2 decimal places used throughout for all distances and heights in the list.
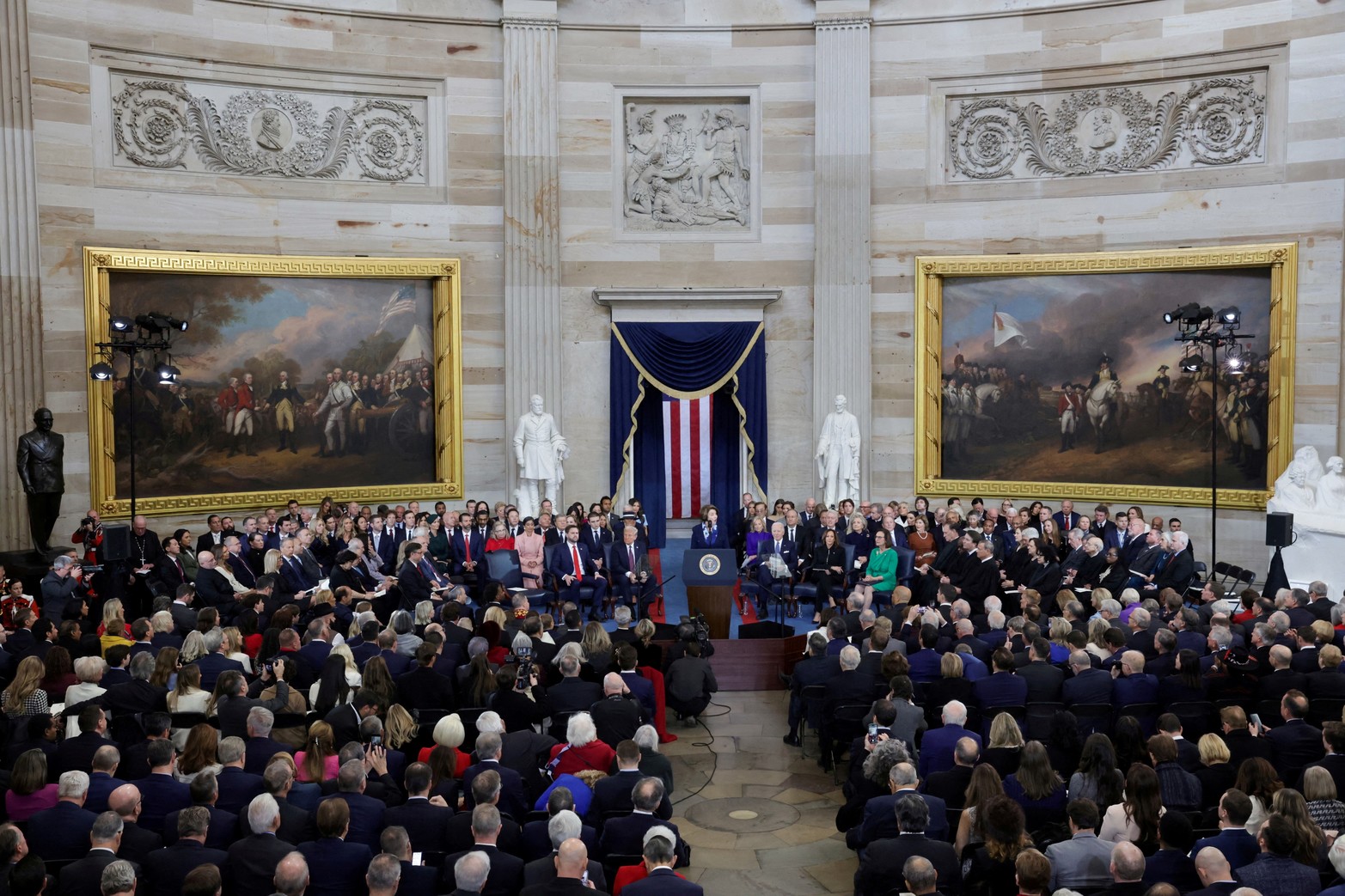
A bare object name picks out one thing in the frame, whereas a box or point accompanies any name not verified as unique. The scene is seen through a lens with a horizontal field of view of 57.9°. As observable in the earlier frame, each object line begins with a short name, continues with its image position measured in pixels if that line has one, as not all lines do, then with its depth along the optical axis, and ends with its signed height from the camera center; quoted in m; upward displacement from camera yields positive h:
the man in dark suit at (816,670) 11.91 -2.62
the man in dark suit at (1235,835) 7.05 -2.53
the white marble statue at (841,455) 21.00 -0.89
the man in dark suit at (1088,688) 10.48 -2.46
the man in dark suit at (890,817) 7.96 -2.77
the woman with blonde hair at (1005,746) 8.72 -2.48
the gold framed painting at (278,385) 19.08 +0.35
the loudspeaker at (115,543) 15.28 -1.73
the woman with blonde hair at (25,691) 9.58 -2.25
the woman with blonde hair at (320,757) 8.36 -2.44
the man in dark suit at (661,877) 6.76 -2.66
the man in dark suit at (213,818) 7.46 -2.58
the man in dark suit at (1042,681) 10.67 -2.44
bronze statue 16.70 -0.92
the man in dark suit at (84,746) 8.49 -2.38
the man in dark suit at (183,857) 6.94 -2.60
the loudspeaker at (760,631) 15.24 -2.85
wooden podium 15.66 -2.32
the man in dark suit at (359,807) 7.67 -2.55
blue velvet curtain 22.06 +0.62
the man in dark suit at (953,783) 8.55 -2.69
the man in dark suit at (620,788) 8.34 -2.64
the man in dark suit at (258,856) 7.03 -2.62
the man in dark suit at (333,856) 7.07 -2.64
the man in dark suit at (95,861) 6.75 -2.55
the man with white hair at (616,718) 9.89 -2.57
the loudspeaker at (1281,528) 16.31 -1.70
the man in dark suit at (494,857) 7.10 -2.67
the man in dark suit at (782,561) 17.69 -2.34
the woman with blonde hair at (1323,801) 7.50 -2.47
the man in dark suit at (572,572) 17.08 -2.38
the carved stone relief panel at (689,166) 22.44 +4.41
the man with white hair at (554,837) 7.11 -2.53
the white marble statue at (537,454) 20.59 -0.84
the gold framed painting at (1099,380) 19.66 +0.40
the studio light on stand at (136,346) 17.59 +0.88
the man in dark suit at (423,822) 7.67 -2.63
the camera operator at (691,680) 12.84 -2.91
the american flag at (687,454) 23.78 -0.99
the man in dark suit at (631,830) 7.81 -2.75
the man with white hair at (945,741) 9.16 -2.56
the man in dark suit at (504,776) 8.45 -2.59
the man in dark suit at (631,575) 17.19 -2.42
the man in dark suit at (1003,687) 10.41 -2.44
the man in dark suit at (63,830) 7.39 -2.59
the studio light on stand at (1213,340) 18.06 +0.97
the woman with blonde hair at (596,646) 11.51 -2.32
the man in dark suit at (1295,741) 8.90 -2.49
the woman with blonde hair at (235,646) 11.05 -2.19
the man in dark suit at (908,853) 7.31 -2.72
